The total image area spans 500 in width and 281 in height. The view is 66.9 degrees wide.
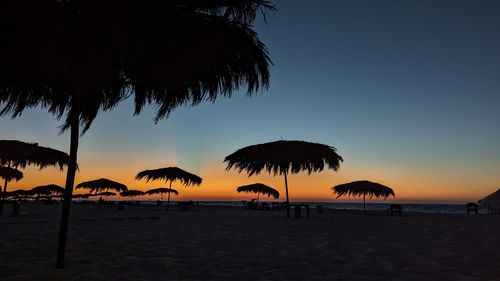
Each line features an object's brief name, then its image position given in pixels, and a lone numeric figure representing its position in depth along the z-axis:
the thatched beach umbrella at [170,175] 30.03
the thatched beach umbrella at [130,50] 4.14
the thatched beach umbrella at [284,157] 18.92
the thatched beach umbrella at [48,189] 36.26
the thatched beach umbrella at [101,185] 38.19
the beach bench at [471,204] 30.57
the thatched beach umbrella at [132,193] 58.91
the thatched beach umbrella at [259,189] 40.78
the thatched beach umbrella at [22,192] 26.59
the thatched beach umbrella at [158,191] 47.62
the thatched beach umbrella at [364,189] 29.81
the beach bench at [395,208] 24.42
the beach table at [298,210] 18.69
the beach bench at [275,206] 33.62
